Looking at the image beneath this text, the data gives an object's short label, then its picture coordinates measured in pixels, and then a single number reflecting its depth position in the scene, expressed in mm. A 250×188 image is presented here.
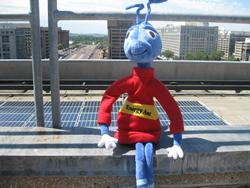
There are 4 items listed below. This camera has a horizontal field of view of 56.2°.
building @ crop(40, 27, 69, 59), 182600
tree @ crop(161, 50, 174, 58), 151375
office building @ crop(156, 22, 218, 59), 162000
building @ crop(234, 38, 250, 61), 161750
